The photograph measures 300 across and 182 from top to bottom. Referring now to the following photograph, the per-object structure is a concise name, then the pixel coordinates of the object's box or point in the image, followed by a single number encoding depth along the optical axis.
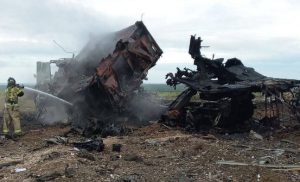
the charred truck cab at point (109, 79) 8.85
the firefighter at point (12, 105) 8.42
